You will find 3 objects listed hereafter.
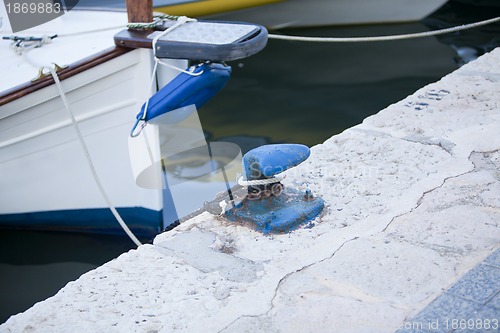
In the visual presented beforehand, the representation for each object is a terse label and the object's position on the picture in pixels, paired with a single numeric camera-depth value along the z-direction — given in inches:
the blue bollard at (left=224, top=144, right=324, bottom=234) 209.0
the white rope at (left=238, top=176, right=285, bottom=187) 210.7
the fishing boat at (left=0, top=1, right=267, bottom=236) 297.3
